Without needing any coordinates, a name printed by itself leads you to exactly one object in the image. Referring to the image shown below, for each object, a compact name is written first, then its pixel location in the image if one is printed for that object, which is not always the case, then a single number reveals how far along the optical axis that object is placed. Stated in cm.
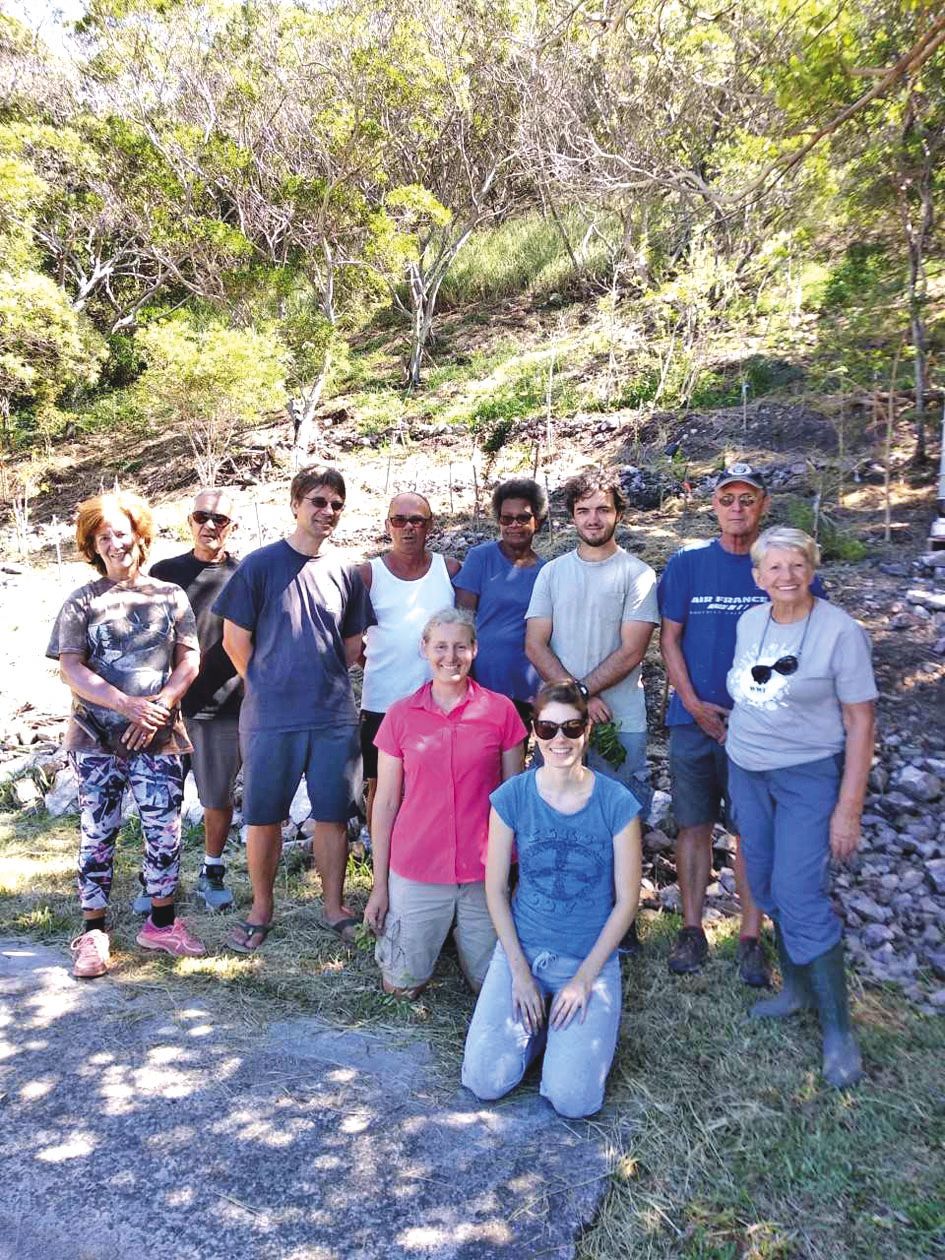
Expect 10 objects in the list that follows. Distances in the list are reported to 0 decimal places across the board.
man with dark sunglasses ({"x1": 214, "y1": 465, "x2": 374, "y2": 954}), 338
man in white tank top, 358
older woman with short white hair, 272
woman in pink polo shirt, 310
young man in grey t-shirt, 335
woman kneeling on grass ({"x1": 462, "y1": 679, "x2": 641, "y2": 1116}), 270
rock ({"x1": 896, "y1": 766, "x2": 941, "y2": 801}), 454
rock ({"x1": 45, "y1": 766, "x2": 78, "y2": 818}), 540
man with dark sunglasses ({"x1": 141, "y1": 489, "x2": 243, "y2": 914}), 382
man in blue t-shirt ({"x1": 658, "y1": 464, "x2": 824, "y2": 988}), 319
